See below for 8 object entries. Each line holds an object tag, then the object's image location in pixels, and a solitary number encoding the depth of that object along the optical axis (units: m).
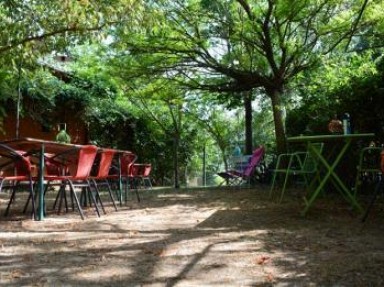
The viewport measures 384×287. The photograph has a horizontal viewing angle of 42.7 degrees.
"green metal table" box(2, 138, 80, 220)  4.52
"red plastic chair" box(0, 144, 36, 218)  4.60
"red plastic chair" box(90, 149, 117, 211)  5.77
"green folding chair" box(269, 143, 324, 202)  5.58
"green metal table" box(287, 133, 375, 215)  4.76
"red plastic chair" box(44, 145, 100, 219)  4.93
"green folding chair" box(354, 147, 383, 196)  6.73
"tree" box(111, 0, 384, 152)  8.94
